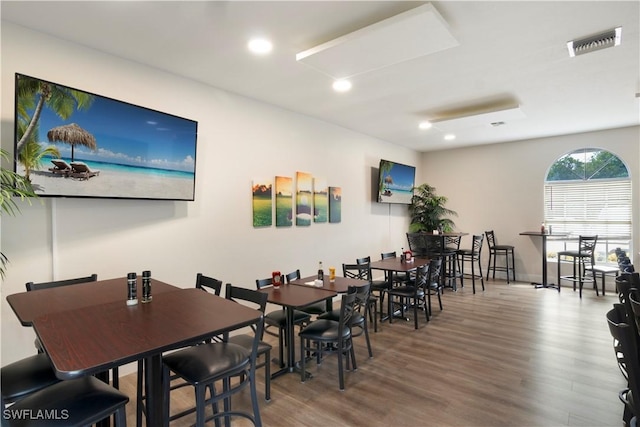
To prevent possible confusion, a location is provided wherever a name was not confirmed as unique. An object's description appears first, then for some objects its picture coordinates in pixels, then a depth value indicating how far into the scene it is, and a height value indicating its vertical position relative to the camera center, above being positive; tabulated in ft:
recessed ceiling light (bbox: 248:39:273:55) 9.29 +4.84
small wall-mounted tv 21.16 +2.21
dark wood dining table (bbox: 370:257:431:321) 14.25 -2.25
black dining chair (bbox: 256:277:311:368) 10.16 -3.24
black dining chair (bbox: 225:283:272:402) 7.42 -3.08
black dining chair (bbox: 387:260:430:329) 13.82 -3.26
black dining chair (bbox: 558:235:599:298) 19.25 -2.83
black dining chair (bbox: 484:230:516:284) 23.06 -2.82
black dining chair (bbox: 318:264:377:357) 9.87 -3.19
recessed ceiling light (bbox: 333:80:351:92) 12.24 +4.89
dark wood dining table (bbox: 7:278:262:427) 4.14 -1.68
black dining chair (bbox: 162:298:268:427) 5.71 -2.72
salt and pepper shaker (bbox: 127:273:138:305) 6.53 -1.42
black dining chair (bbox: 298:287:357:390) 9.23 -3.33
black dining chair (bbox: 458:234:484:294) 21.63 -2.82
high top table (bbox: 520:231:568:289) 20.78 -2.60
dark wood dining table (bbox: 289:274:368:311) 10.68 -2.33
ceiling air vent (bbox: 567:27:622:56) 9.06 +4.82
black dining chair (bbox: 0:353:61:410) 5.19 -2.58
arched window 20.24 +0.88
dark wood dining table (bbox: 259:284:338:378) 9.10 -2.33
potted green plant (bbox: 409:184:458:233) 24.08 +0.21
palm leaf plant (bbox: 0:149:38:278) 6.97 +0.64
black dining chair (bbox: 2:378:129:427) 4.33 -2.57
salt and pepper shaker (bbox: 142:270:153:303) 6.70 -1.41
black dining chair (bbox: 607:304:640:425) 4.62 -1.96
